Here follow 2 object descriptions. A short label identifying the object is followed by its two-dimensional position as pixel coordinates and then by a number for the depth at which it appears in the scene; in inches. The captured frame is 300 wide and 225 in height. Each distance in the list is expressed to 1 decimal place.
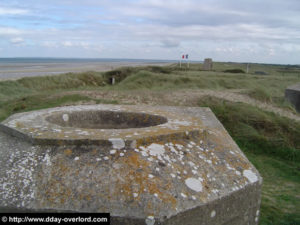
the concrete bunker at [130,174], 97.4
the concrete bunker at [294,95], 512.4
